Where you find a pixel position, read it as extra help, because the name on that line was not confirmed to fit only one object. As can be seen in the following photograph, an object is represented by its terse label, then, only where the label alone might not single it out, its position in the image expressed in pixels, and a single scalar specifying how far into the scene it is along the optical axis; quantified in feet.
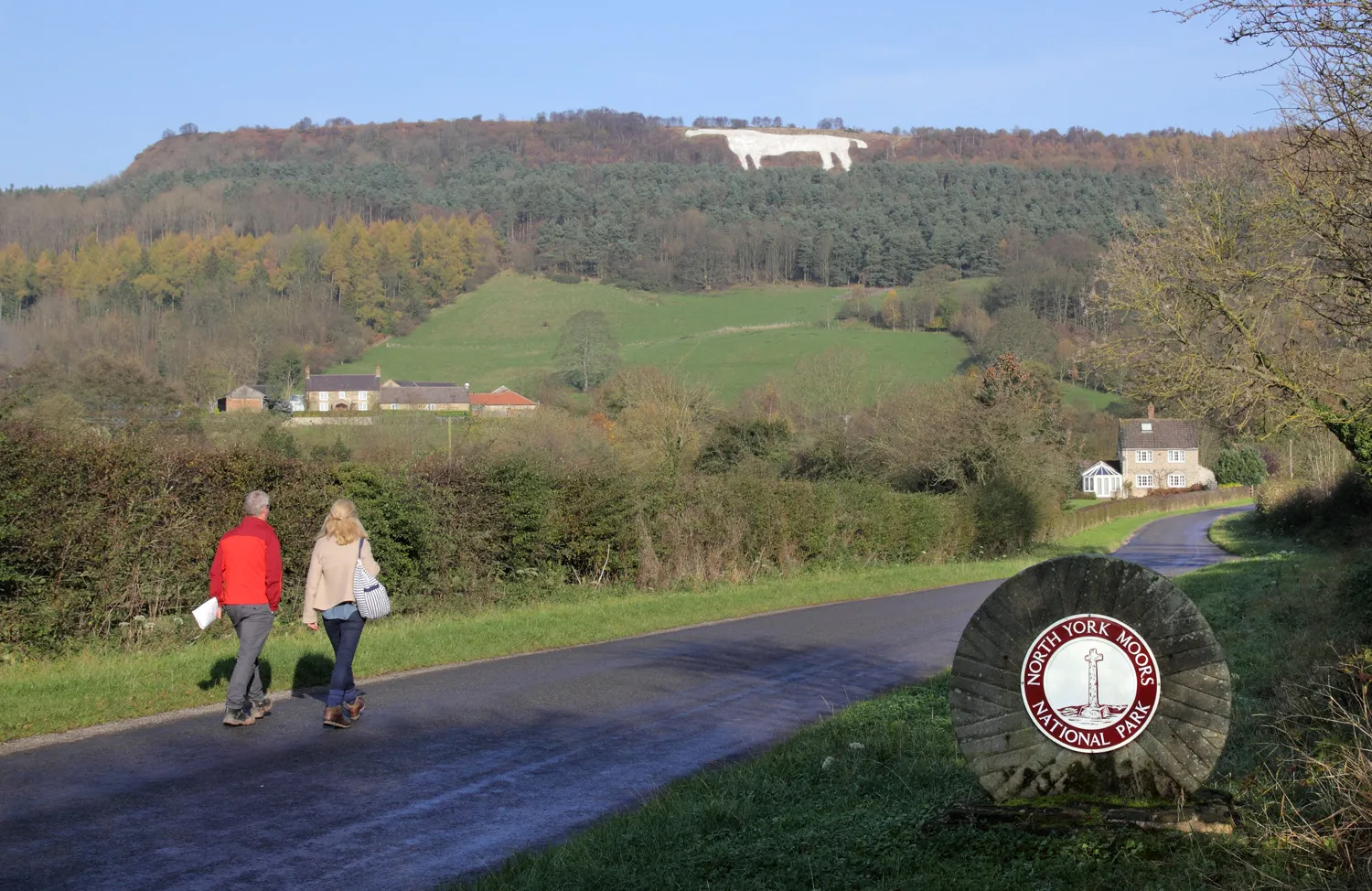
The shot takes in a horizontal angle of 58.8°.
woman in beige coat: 32.94
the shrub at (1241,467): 317.63
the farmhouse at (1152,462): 336.08
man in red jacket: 32.83
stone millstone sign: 19.21
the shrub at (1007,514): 128.32
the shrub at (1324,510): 111.04
